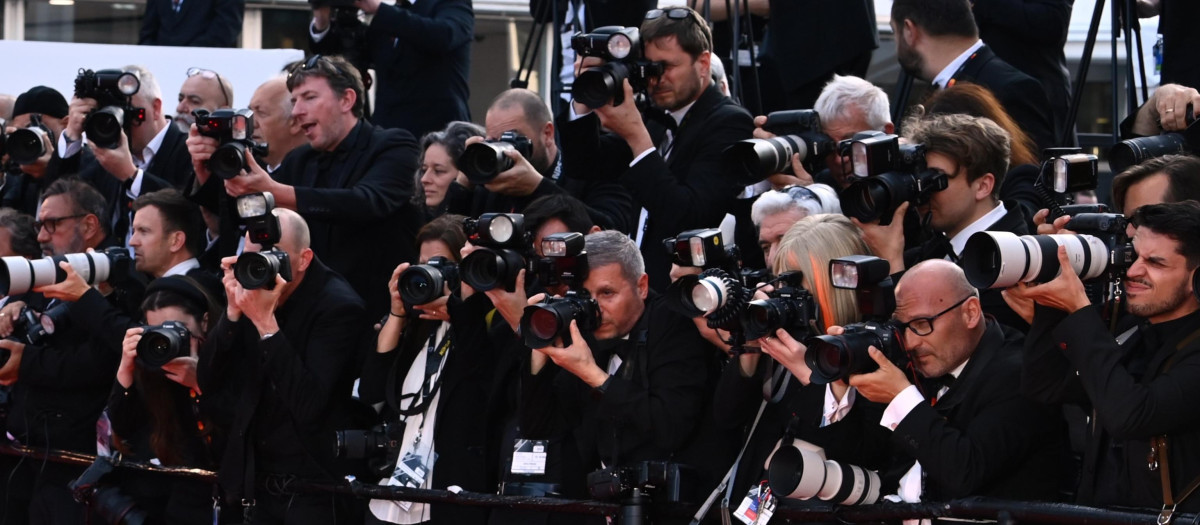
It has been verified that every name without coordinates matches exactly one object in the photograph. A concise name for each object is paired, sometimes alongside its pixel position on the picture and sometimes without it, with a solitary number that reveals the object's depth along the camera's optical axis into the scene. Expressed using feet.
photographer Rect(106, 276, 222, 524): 37.86
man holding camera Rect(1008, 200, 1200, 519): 23.40
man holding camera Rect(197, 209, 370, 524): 35.55
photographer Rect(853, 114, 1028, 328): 28.94
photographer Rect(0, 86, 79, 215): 48.83
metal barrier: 23.67
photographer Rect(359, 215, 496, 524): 33.96
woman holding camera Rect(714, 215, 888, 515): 27.78
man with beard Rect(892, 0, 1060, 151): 35.09
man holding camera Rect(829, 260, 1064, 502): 25.40
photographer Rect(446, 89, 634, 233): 36.11
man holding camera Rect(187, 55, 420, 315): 38.99
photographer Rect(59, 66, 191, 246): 43.88
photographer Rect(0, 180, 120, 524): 40.75
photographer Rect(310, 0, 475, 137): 45.73
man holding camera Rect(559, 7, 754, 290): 32.83
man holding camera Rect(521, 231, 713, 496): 29.84
